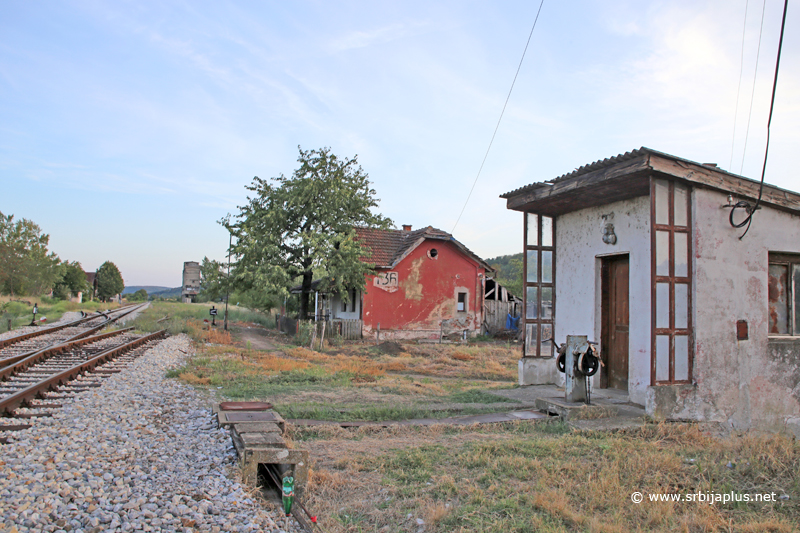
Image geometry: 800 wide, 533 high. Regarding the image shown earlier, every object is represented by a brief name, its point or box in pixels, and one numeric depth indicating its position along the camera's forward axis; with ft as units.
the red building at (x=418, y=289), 82.64
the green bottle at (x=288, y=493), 14.12
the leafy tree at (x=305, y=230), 77.25
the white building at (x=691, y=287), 24.77
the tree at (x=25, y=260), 166.71
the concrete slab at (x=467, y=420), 23.53
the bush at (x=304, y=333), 71.20
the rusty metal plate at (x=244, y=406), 23.78
